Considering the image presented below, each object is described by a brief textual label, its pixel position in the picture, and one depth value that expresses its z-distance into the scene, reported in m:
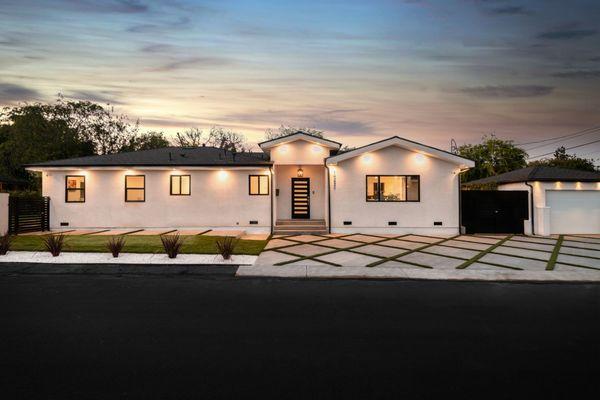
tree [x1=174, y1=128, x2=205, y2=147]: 44.81
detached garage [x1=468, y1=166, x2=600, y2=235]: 16.12
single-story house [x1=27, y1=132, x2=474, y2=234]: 16.45
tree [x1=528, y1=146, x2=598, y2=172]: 40.55
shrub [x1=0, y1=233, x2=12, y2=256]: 10.38
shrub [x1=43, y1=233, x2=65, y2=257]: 10.10
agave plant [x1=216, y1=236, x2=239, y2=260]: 9.93
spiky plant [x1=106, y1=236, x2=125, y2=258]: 10.07
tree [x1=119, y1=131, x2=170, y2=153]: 43.88
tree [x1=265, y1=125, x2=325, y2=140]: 47.88
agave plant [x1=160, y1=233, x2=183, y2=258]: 10.05
